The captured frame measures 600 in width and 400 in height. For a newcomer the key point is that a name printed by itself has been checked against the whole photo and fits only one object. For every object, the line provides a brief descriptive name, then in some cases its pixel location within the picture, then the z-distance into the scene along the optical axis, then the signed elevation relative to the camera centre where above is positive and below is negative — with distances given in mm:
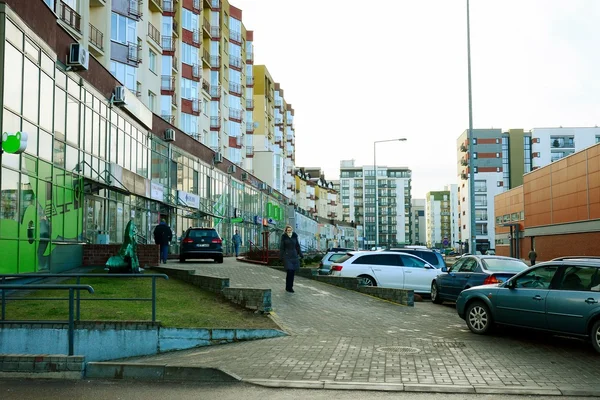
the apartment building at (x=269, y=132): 81688 +12378
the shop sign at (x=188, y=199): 42250 +1895
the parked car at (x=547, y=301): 10273 -1206
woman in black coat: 17219 -615
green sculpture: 18442 -841
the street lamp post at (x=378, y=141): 64662 +8550
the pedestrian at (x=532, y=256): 39000 -1590
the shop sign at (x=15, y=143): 13962 +1760
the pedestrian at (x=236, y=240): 45400 -836
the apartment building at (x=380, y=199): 183375 +8065
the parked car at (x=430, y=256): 23841 -987
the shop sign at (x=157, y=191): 36594 +2040
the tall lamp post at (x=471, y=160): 29125 +3017
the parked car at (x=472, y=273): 16750 -1133
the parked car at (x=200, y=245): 29544 -757
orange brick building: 45562 +1600
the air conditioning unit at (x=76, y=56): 22766 +5818
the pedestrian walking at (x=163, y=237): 26641 -367
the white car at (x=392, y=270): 20609 -1295
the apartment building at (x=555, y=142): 120375 +15635
